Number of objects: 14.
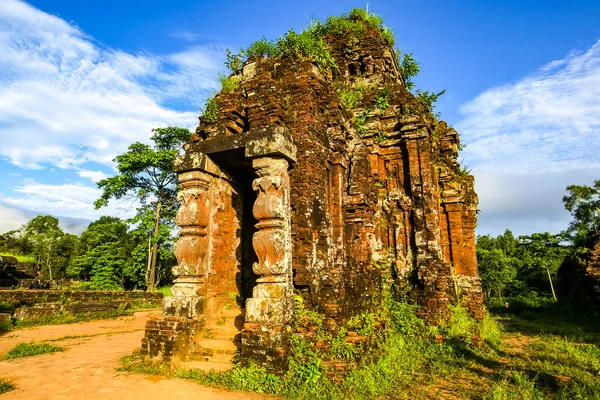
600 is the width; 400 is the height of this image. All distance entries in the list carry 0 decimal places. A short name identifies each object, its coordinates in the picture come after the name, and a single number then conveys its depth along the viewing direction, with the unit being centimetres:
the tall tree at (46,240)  3822
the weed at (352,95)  986
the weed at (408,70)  1311
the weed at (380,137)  1041
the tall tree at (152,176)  2589
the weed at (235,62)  854
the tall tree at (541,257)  3012
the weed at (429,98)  1130
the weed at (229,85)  775
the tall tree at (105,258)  2848
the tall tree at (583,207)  3297
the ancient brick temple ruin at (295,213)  561
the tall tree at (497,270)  3181
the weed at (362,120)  1019
